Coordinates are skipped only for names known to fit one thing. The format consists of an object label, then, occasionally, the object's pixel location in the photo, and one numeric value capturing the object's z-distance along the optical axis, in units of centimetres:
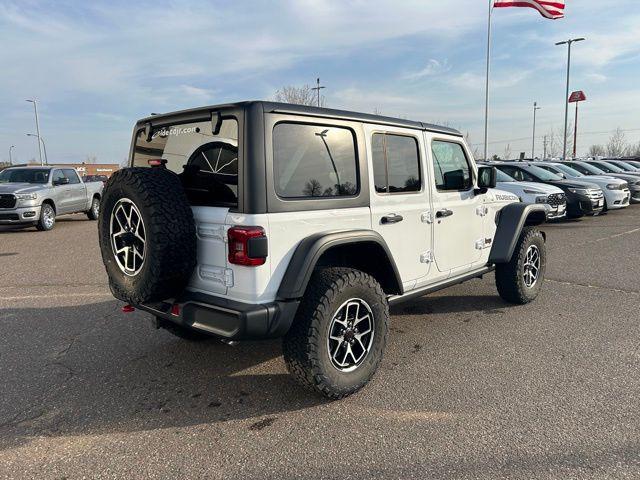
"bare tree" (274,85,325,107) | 3039
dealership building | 6593
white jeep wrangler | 278
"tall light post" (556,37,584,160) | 3022
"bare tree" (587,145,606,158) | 8444
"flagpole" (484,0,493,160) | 2506
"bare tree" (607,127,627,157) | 7912
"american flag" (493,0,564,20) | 1772
